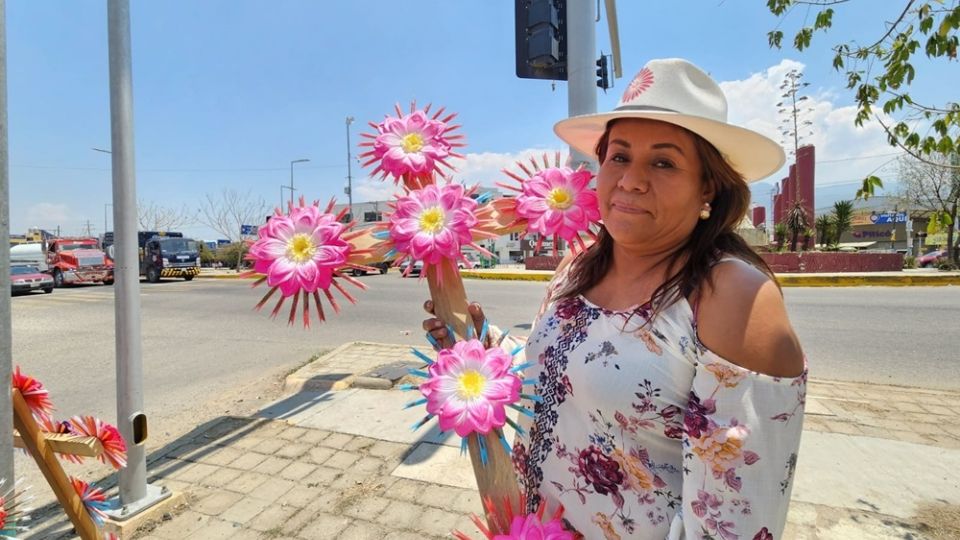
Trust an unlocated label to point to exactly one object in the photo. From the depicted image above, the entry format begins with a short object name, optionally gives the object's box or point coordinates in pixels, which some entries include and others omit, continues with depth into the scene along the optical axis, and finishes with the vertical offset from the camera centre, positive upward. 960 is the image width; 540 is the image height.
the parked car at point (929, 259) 22.14 -0.47
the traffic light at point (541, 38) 4.24 +1.89
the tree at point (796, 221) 20.83 +1.22
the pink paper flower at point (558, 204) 1.16 +0.12
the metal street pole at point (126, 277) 2.45 -0.11
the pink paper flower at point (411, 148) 1.14 +0.25
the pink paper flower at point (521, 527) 0.99 -0.56
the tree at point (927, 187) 20.30 +2.98
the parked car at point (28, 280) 16.89 -0.81
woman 0.88 -0.21
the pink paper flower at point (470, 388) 0.98 -0.28
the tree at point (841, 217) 23.22 +1.56
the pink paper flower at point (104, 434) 1.70 -0.62
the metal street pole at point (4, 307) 1.30 -0.14
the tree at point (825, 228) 23.69 +1.04
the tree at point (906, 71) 2.22 +0.87
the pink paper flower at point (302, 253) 0.97 +0.00
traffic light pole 3.92 +1.56
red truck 21.06 -0.27
